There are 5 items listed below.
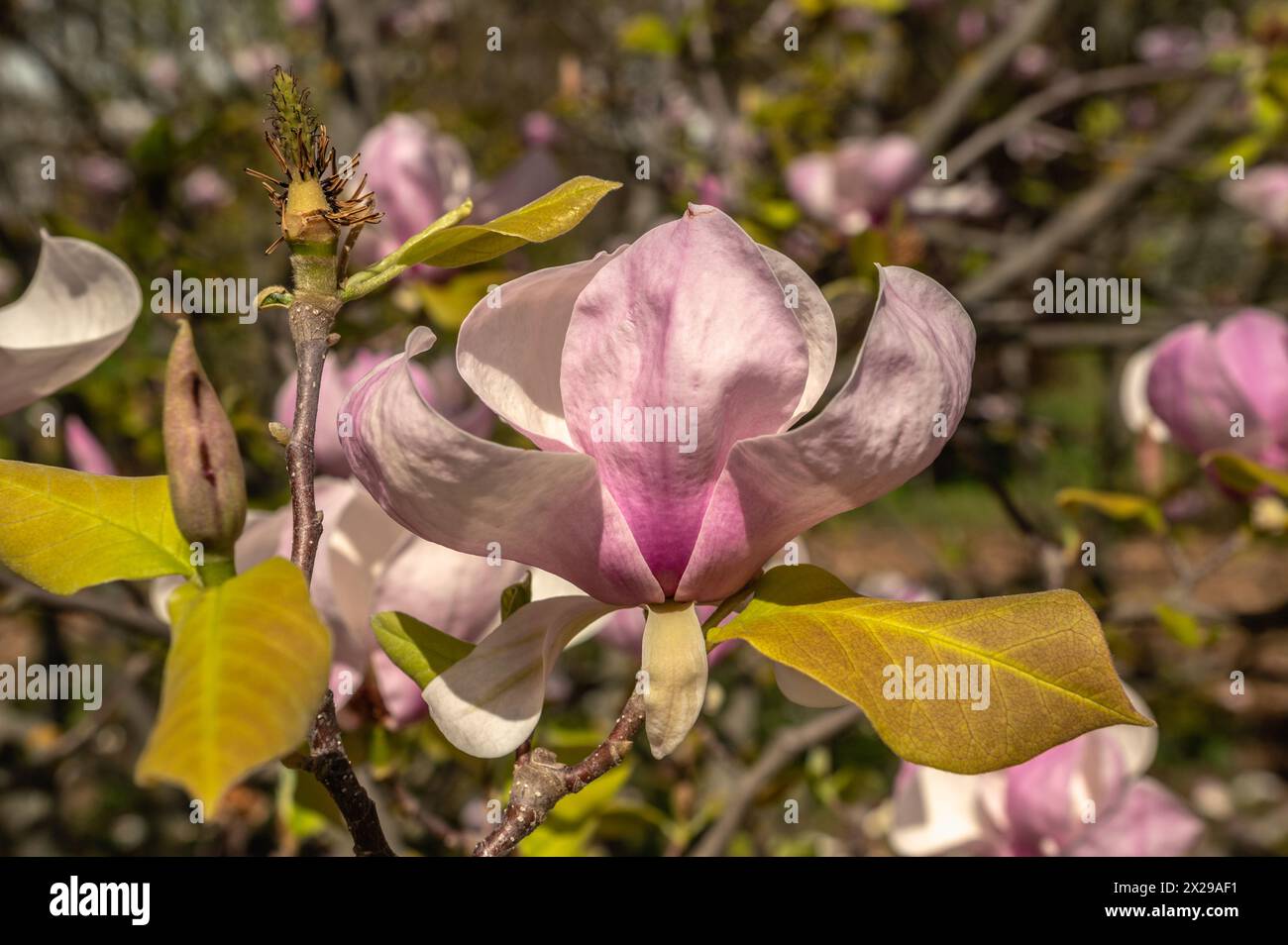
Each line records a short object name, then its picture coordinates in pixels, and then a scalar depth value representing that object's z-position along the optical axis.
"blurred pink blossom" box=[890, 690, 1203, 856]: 0.91
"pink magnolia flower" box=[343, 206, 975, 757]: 0.46
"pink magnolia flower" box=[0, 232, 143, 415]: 0.63
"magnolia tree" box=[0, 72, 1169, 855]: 0.44
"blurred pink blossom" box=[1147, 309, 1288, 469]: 1.13
